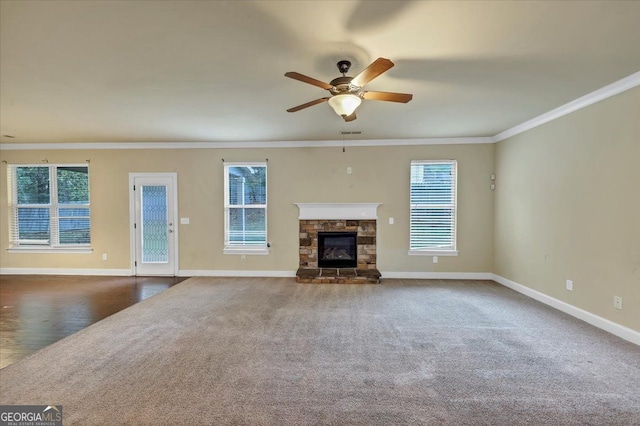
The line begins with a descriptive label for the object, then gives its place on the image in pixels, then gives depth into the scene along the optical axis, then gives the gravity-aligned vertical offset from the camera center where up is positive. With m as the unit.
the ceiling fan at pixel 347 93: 2.28 +1.00
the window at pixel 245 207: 5.80 +0.02
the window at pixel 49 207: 5.92 +0.04
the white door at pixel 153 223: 5.84 -0.29
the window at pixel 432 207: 5.57 +0.01
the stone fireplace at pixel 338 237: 5.62 -0.56
